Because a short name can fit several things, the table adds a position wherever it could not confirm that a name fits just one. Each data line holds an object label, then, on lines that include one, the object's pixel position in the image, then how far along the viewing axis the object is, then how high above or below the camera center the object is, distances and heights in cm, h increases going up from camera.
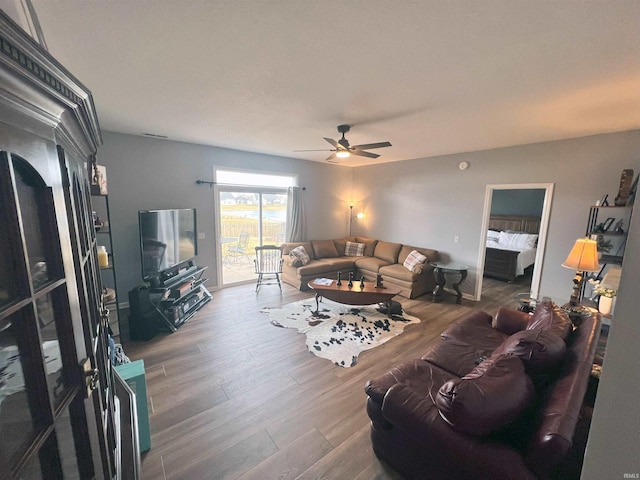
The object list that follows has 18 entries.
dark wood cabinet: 55 -21
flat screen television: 342 -44
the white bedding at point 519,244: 584 -80
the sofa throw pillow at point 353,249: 623 -95
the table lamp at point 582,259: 266 -49
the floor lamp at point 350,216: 695 -16
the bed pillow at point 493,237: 665 -66
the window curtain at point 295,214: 571 -10
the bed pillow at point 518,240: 630 -71
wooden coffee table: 379 -123
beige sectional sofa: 492 -113
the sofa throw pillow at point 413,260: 496 -96
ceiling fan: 306 +77
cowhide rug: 308 -163
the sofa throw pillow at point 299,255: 526 -94
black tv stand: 340 -123
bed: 577 -83
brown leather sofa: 117 -104
